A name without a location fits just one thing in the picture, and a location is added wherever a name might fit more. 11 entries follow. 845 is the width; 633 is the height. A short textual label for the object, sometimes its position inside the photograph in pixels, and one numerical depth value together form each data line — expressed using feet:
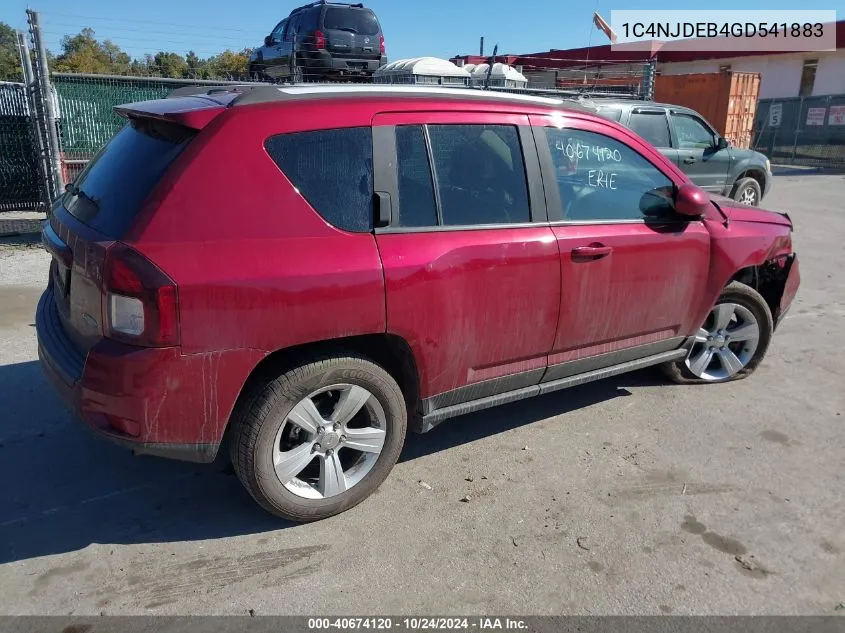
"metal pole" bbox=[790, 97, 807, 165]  78.74
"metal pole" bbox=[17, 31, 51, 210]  26.37
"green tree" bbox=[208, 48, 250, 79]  141.63
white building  98.17
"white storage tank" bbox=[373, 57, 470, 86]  43.73
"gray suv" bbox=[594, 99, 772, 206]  32.89
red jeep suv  8.61
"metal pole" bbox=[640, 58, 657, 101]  47.78
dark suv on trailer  46.83
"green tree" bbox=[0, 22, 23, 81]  98.39
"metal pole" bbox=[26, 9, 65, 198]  26.00
